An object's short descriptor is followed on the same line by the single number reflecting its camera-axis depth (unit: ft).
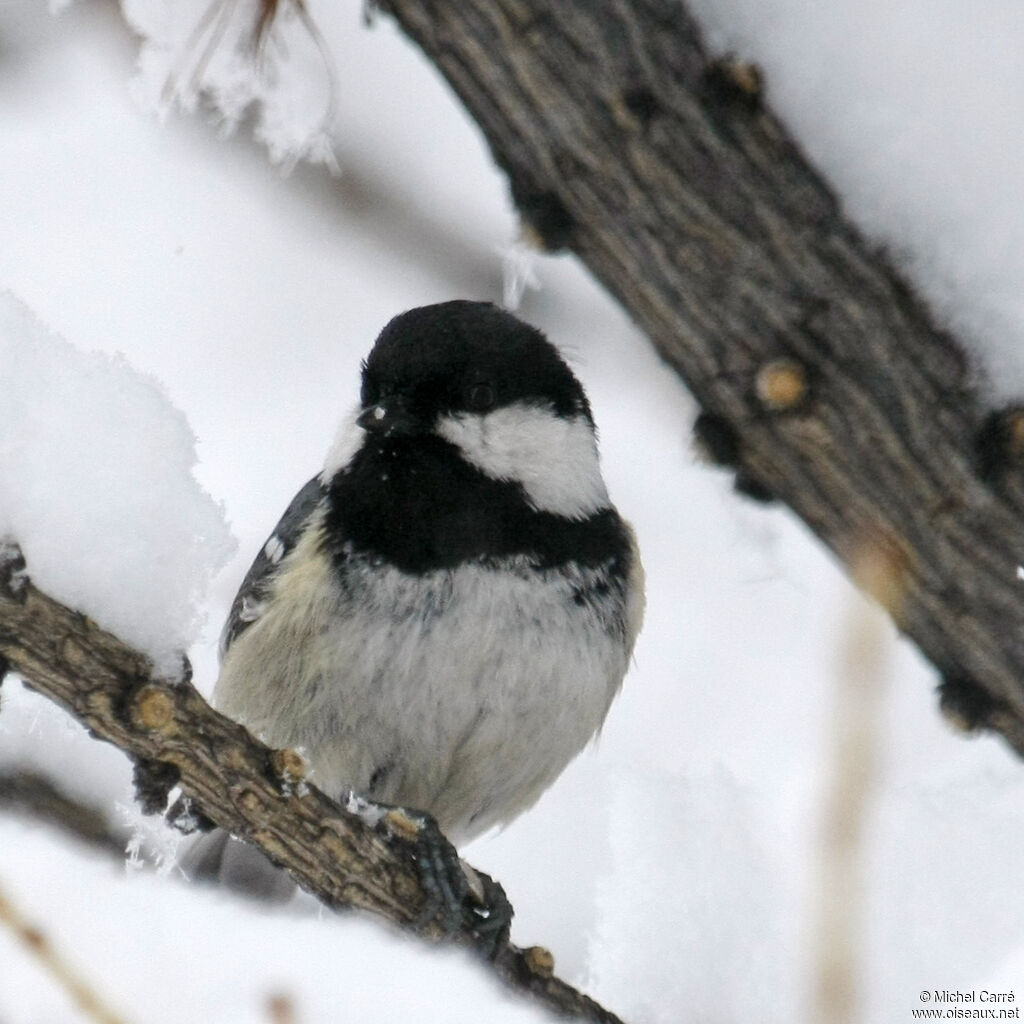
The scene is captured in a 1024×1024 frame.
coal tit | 7.10
